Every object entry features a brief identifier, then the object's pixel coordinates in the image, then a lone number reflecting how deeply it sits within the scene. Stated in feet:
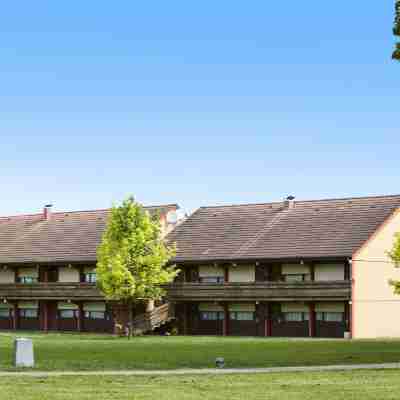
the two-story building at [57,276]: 258.37
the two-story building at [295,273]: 222.48
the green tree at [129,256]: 217.36
